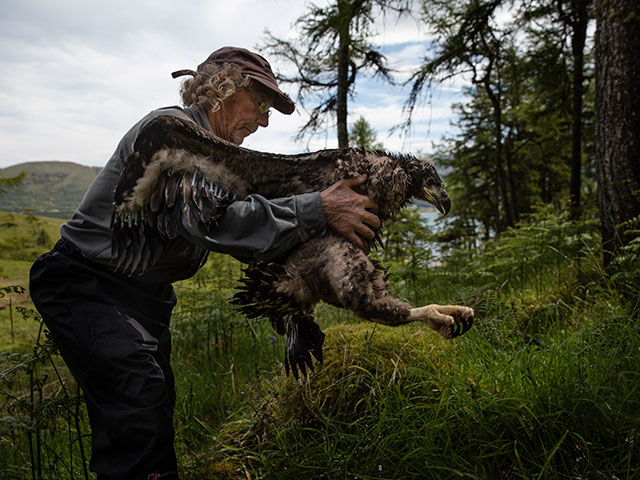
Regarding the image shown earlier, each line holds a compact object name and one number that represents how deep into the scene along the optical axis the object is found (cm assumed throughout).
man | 167
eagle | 162
